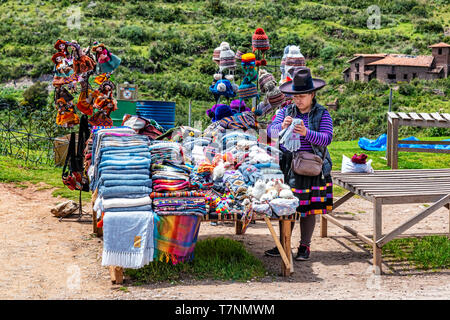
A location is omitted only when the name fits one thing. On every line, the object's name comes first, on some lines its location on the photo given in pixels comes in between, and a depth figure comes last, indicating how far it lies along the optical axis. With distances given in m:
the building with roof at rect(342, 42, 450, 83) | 43.34
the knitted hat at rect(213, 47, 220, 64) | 8.22
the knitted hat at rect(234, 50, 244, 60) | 8.12
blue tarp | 13.46
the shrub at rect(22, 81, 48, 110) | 31.22
